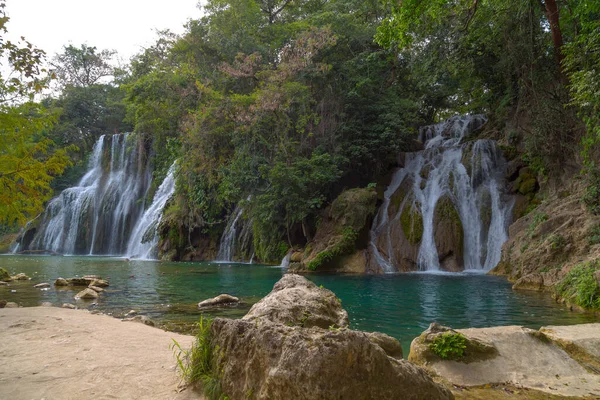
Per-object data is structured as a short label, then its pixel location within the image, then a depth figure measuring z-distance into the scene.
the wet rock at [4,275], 13.61
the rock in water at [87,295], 9.98
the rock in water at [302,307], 4.17
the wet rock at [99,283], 11.77
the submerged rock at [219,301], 8.91
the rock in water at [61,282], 12.23
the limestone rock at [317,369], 2.47
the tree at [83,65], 46.00
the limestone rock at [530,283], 10.50
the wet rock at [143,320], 6.88
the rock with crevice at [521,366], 3.62
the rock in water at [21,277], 14.04
